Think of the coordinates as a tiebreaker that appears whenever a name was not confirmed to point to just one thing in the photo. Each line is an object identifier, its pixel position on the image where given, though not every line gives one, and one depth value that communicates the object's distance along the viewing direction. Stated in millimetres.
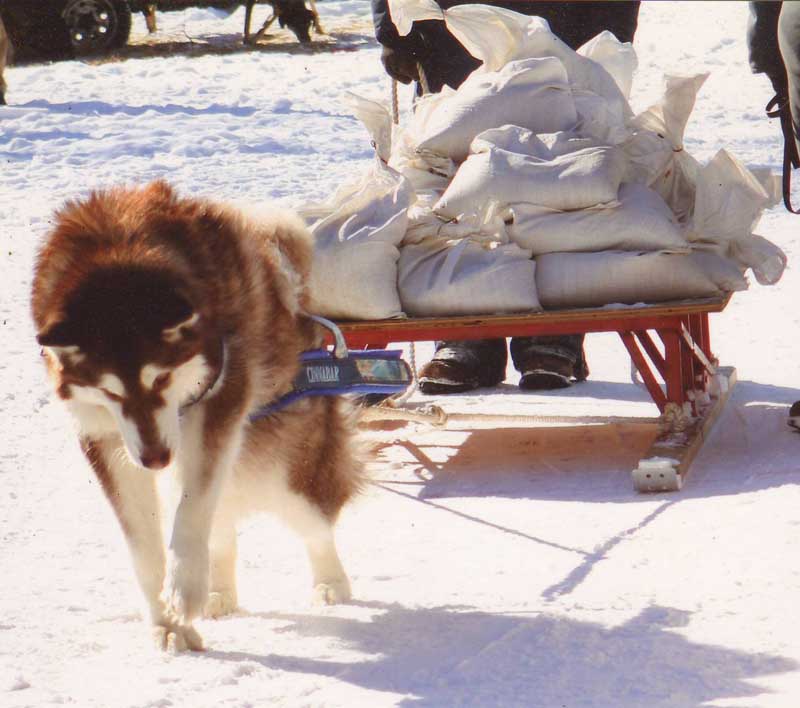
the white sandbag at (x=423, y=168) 9180
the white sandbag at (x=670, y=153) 8961
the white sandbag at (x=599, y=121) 8945
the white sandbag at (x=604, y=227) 8375
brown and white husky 5039
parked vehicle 26844
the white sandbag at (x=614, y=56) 9633
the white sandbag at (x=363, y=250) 8406
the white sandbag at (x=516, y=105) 8914
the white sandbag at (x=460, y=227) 8586
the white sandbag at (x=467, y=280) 8297
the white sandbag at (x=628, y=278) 8320
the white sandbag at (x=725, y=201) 8555
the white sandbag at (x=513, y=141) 8719
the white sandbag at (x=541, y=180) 8453
